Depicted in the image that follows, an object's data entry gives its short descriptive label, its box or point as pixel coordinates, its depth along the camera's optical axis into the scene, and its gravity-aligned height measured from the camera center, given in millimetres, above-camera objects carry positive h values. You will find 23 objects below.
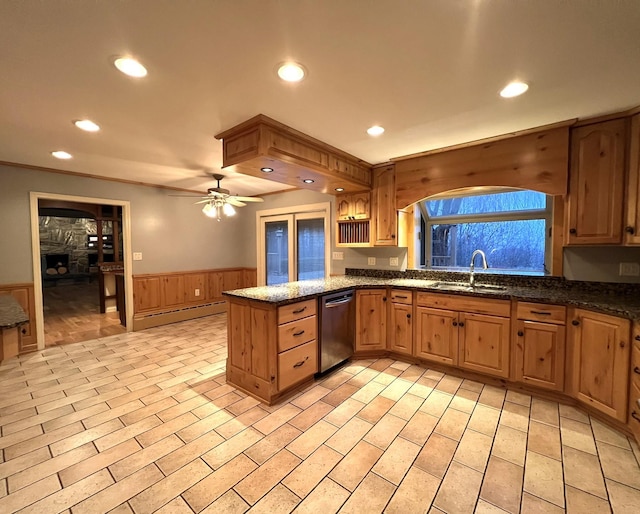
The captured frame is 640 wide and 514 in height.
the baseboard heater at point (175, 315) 4652 -1250
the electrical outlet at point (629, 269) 2455 -199
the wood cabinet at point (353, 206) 3793 +561
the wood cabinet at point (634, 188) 2156 +459
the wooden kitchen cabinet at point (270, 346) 2396 -912
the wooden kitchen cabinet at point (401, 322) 3160 -868
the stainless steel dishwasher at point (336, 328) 2857 -895
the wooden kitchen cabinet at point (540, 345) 2367 -857
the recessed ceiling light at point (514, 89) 1813 +1051
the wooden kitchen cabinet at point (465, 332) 2609 -853
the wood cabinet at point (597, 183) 2291 +538
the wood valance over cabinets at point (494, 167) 2518 +821
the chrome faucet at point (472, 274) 3098 -312
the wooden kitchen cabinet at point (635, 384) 1859 -923
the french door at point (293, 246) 4684 +6
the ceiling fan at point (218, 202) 3870 +622
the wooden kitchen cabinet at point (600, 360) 1964 -859
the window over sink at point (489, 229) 3133 +219
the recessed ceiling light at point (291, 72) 1609 +1038
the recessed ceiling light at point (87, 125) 2352 +1044
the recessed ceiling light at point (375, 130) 2481 +1057
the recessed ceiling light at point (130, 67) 1553 +1032
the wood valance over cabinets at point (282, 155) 2320 +857
